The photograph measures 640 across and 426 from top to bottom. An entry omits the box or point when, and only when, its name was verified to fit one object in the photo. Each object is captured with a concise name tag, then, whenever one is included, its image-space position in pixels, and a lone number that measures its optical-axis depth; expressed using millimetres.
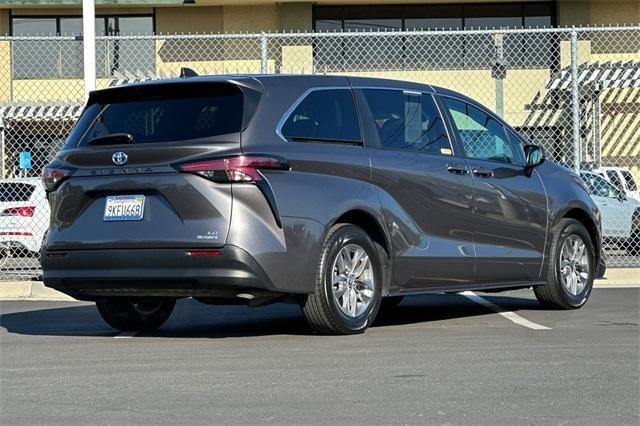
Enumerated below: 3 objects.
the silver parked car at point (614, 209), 20766
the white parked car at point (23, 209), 18469
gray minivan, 8141
